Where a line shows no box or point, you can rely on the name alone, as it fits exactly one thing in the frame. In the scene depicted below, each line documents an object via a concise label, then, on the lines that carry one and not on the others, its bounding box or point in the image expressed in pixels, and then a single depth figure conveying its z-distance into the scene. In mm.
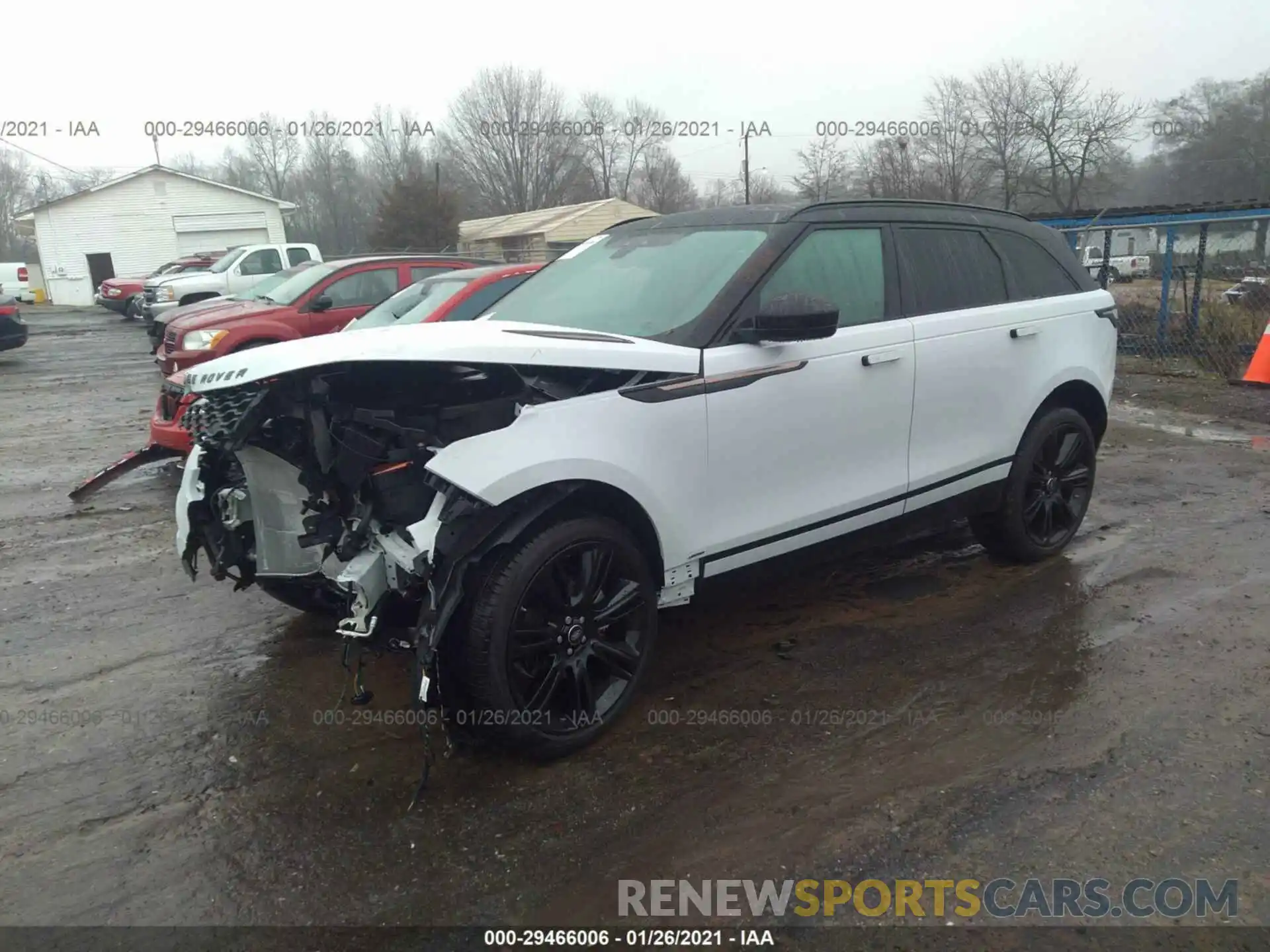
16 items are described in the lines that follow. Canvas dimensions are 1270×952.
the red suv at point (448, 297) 7785
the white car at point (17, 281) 38312
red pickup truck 26312
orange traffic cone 10125
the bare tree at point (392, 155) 58469
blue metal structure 11570
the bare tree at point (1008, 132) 35062
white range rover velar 2973
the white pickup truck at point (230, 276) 18844
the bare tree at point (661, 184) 59422
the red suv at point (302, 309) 9406
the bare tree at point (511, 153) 57219
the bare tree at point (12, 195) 63781
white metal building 38375
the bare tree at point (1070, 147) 34312
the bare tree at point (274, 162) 68938
